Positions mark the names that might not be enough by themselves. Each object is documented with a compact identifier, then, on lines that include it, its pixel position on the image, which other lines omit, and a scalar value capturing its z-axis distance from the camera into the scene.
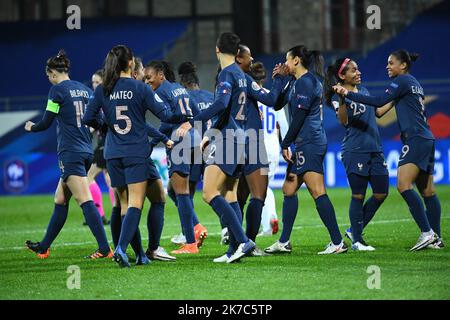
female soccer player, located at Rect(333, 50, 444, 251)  19.72
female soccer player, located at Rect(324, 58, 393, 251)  20.06
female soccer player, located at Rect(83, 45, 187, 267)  17.66
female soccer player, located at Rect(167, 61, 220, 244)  21.91
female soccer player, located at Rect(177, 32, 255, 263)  17.86
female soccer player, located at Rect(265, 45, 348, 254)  19.03
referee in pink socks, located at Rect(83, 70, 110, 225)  29.33
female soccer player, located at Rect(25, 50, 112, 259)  19.69
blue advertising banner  41.91
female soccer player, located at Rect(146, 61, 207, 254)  20.33
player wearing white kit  23.94
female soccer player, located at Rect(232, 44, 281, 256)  18.53
